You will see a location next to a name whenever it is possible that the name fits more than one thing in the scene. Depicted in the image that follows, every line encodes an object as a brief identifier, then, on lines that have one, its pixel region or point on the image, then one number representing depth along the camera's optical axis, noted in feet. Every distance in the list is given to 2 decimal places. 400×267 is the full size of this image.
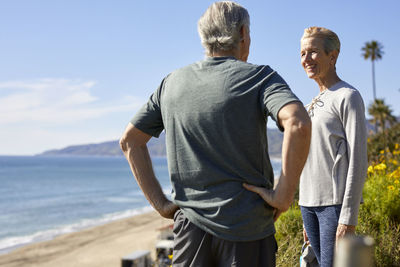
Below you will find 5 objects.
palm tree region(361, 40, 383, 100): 162.20
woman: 7.32
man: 5.22
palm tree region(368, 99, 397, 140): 140.67
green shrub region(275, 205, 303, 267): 14.05
